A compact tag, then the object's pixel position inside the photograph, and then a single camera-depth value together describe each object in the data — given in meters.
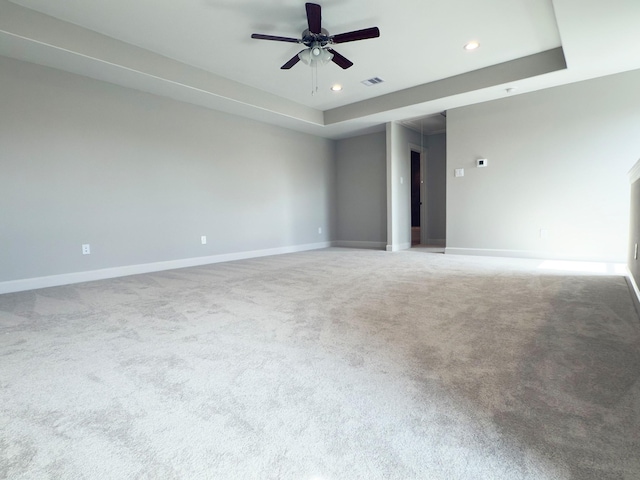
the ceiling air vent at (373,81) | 4.75
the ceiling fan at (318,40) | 2.96
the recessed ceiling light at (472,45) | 3.78
